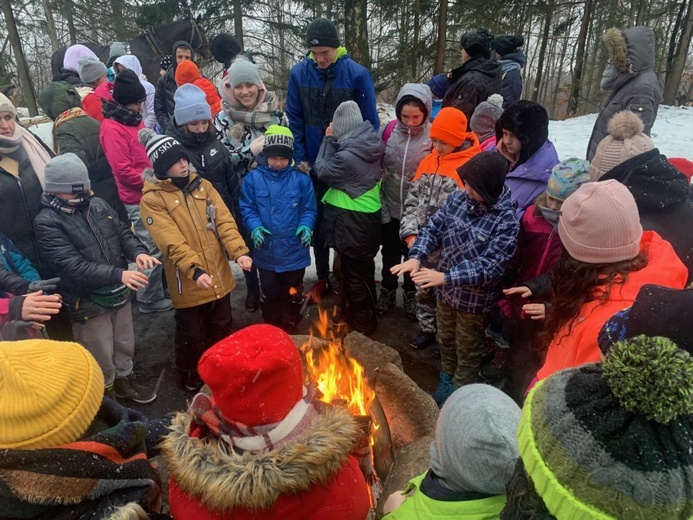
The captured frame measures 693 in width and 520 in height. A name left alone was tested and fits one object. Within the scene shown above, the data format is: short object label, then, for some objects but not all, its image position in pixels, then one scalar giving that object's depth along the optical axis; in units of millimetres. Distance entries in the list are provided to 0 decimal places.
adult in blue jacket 4855
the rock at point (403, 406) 3229
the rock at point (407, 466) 2727
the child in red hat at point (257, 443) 1464
